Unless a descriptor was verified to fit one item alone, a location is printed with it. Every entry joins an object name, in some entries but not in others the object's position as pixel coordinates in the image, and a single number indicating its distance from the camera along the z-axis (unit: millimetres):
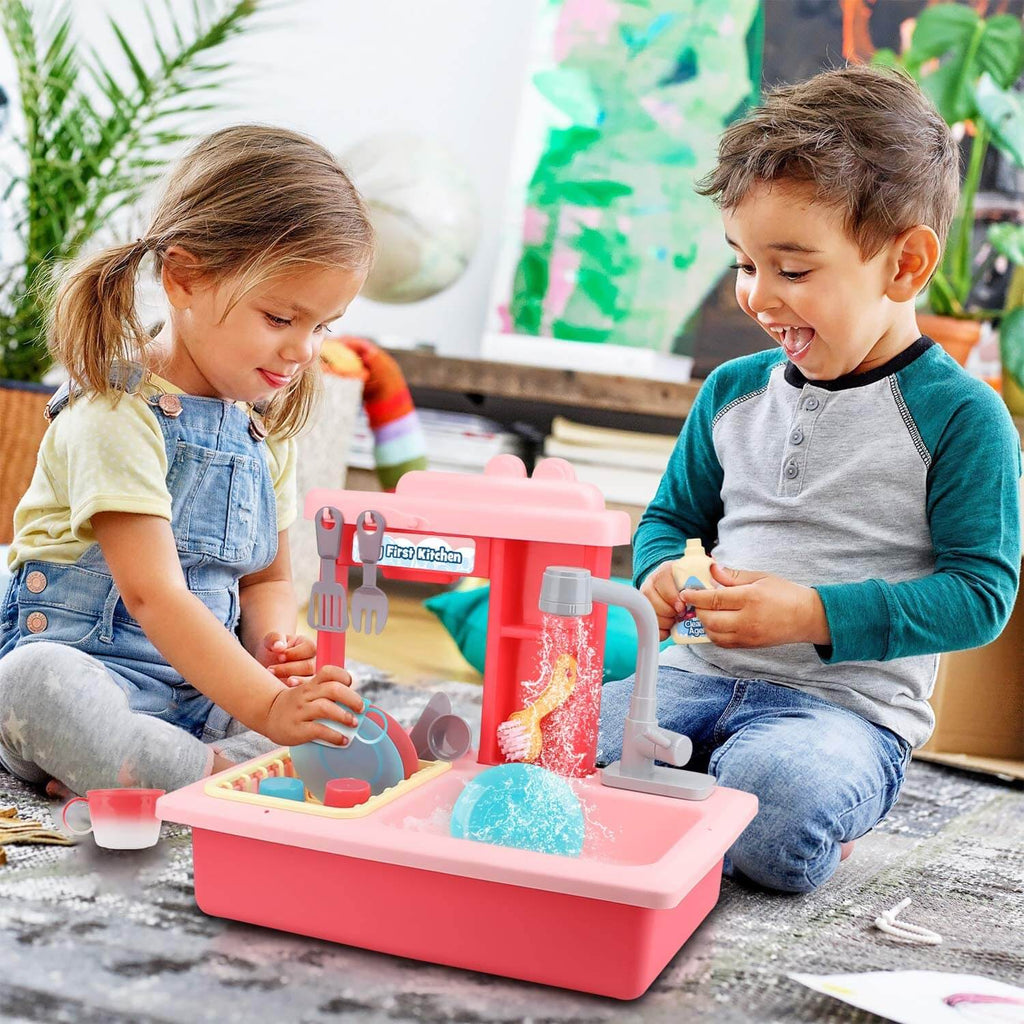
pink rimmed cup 871
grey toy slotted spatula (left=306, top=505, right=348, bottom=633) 850
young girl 949
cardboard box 1433
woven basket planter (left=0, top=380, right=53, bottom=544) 1777
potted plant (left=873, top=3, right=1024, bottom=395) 1862
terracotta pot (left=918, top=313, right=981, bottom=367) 1825
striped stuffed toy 2020
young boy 948
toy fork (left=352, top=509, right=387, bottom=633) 851
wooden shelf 2076
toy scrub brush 874
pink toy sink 683
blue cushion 1515
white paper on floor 687
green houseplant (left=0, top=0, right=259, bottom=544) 1793
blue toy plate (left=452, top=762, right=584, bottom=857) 770
